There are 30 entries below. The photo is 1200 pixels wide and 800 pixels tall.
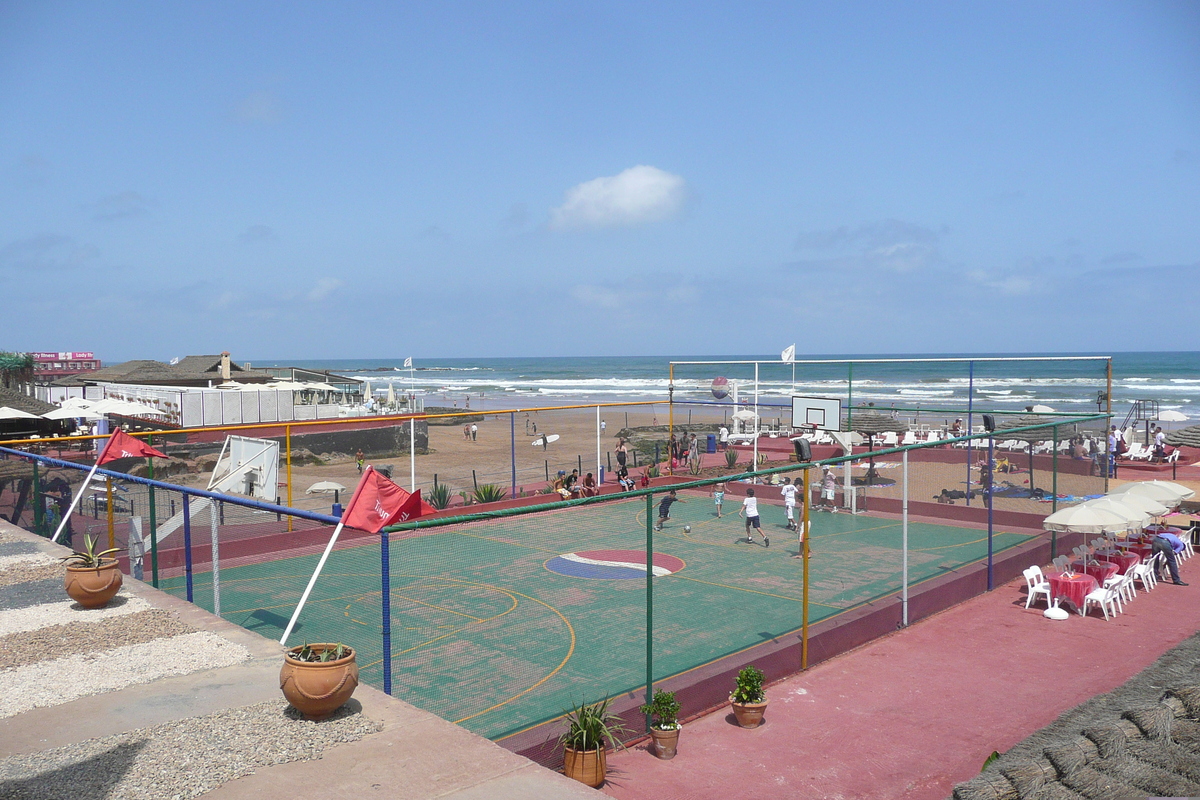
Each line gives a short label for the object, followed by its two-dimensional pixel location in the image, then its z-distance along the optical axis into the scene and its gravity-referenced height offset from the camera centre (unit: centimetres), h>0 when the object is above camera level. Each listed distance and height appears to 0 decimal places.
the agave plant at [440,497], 2212 -330
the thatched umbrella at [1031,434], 1552 -178
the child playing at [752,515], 1767 -303
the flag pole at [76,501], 1302 -201
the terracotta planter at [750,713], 967 -395
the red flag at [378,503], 766 -119
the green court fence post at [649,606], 928 -267
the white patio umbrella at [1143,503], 1523 -246
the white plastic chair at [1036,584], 1465 -378
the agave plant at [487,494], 2345 -340
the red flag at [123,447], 1455 -126
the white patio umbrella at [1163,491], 1709 -250
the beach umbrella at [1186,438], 3098 -255
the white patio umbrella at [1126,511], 1438 -246
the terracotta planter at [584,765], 796 -374
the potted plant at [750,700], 968 -381
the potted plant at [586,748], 797 -359
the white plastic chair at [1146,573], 1580 -388
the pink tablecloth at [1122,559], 1636 -369
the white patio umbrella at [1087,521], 1405 -256
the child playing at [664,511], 1787 -304
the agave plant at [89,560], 988 -220
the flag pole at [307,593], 868 -231
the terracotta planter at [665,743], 894 -395
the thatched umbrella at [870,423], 2783 -175
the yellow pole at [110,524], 1262 -234
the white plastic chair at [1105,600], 1412 -391
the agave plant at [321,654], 670 -226
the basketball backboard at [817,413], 2650 -136
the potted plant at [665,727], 895 -380
